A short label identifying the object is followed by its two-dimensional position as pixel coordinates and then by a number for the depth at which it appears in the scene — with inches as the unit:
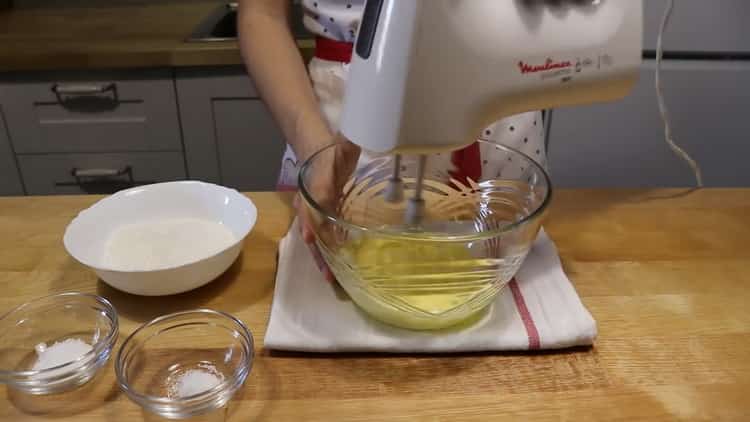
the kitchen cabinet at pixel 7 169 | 63.6
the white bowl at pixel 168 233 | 24.4
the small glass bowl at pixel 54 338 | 21.2
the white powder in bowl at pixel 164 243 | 25.9
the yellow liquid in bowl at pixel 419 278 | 23.5
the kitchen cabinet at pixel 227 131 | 59.9
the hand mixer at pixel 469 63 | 17.5
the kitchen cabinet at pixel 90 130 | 60.4
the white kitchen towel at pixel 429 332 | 23.1
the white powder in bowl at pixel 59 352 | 22.4
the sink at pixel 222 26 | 62.3
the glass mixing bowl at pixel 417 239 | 23.0
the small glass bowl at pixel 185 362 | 19.9
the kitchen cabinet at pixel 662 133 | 56.2
